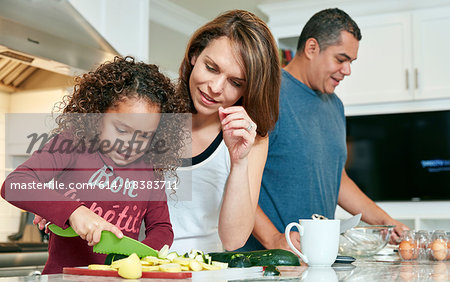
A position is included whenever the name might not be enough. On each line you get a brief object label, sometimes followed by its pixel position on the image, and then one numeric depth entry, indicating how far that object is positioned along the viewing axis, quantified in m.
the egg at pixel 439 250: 1.15
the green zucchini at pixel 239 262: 0.85
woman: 1.21
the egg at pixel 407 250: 1.18
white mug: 0.95
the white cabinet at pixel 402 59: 3.60
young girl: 1.10
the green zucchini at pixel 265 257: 0.89
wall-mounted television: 3.58
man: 1.65
